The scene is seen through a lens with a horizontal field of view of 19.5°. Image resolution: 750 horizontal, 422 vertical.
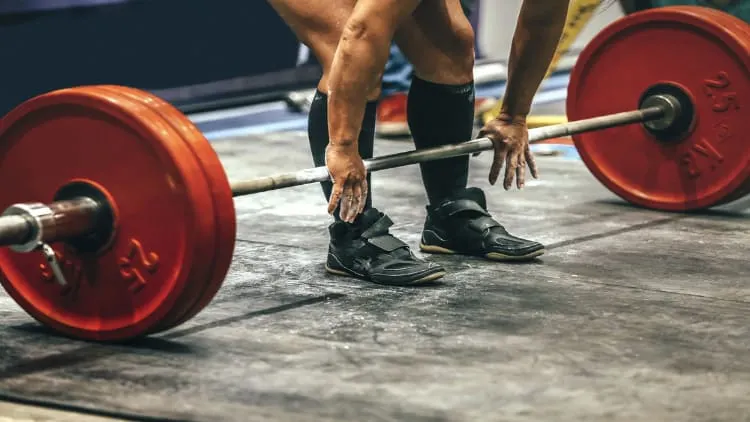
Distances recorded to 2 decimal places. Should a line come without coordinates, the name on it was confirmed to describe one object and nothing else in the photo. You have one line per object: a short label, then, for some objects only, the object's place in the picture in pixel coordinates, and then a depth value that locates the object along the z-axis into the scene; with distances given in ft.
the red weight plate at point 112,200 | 12.03
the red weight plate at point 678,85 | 15.91
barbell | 12.04
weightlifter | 13.00
